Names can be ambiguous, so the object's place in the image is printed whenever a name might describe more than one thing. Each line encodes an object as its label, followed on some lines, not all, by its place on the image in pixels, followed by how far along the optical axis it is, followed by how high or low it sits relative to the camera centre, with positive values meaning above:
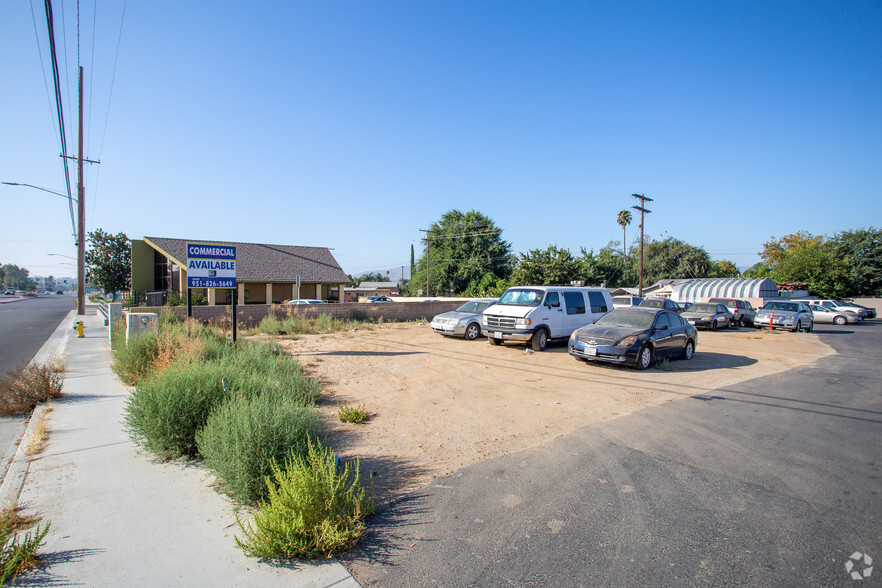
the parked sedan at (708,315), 22.89 -1.04
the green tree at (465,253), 60.31 +5.32
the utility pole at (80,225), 23.20 +3.25
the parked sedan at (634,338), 10.69 -1.08
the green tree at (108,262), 40.25 +2.42
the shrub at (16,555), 2.82 -1.74
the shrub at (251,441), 3.88 -1.38
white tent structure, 42.23 +0.58
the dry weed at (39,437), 5.12 -1.81
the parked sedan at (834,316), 29.27 -1.30
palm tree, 73.12 +12.31
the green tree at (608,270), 54.78 +3.40
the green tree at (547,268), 37.19 +2.13
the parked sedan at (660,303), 20.84 -0.43
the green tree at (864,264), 46.78 +3.32
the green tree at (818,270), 47.03 +2.78
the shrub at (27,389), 6.78 -1.57
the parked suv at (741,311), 25.05 -0.89
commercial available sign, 10.91 +0.61
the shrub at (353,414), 6.45 -1.77
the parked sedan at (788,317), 22.84 -1.09
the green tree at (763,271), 63.26 +3.44
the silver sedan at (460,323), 16.72 -1.15
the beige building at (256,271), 34.78 +1.56
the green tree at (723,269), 70.07 +4.11
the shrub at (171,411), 4.96 -1.36
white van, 13.65 -0.64
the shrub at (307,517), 3.15 -1.65
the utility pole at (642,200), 37.85 +7.86
